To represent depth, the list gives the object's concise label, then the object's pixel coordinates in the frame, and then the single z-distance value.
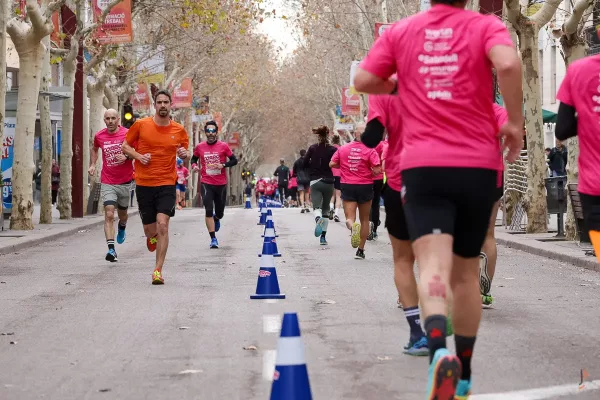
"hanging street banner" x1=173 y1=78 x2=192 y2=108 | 51.94
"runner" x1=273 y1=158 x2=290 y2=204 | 58.94
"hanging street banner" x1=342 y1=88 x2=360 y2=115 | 52.75
